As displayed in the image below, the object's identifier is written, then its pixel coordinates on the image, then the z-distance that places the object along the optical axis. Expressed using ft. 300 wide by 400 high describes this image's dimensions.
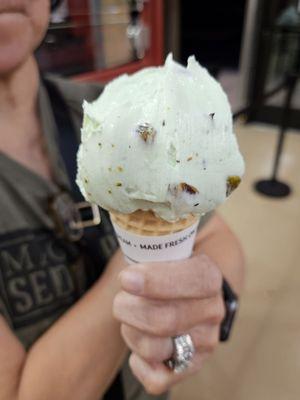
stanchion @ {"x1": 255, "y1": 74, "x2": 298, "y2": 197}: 8.00
